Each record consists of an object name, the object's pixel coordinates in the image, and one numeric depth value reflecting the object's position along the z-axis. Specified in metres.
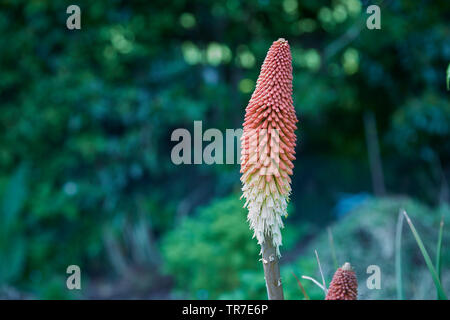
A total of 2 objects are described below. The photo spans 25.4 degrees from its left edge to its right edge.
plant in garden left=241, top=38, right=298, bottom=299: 0.87
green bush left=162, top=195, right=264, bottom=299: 2.03
